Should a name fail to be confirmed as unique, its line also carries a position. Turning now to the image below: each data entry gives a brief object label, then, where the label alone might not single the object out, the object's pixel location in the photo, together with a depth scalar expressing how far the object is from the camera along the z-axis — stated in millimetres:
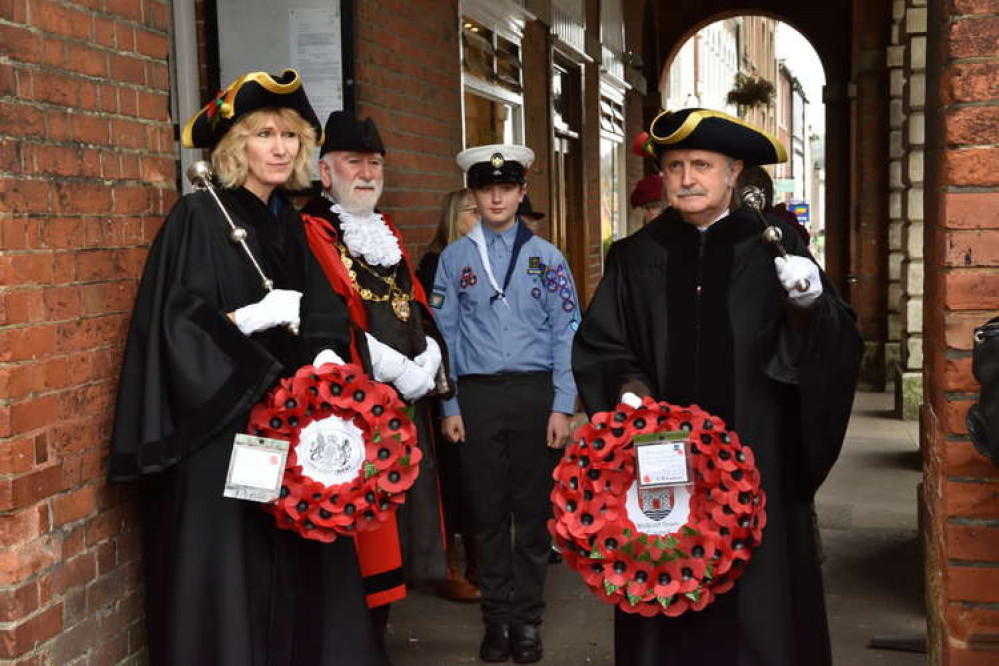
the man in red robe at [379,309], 4285
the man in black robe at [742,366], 3510
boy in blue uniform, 4984
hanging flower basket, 25219
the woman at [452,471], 5285
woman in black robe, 3467
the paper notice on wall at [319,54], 5527
